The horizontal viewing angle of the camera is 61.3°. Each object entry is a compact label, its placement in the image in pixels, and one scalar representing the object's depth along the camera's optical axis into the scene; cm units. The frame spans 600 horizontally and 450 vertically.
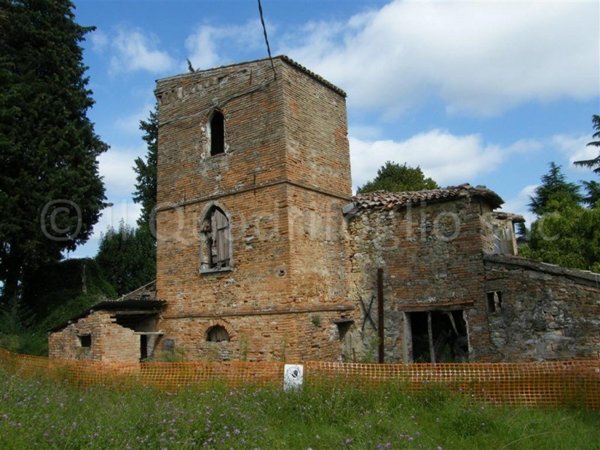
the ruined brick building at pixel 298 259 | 1131
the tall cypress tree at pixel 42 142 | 1680
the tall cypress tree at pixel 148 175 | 2827
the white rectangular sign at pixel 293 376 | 791
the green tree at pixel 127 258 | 2942
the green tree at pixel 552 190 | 3025
